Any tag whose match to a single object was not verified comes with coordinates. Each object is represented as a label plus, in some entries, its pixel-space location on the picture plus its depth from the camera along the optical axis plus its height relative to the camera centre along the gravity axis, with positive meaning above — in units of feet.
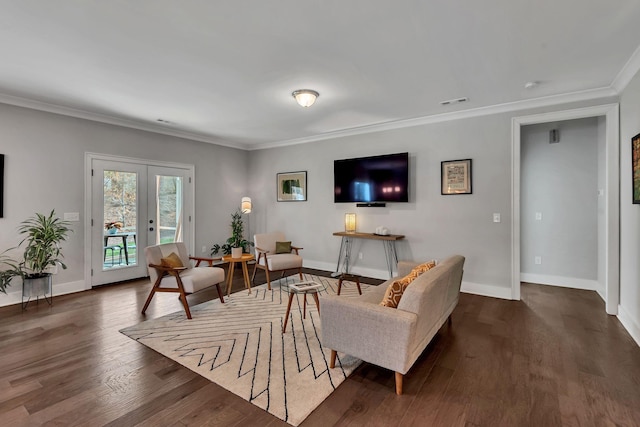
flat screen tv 16.61 +2.02
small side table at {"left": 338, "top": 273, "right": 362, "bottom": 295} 11.90 -2.43
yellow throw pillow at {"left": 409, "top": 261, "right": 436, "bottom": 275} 8.89 -1.54
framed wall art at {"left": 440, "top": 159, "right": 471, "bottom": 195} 14.93 +1.85
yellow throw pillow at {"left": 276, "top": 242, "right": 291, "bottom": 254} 17.63 -1.81
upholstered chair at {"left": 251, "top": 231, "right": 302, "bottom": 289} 15.74 -2.13
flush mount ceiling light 11.92 +4.52
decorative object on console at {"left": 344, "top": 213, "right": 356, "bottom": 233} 18.11 -0.47
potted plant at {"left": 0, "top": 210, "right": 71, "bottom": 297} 12.89 -1.82
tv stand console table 16.42 -1.75
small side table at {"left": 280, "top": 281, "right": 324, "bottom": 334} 10.09 -2.47
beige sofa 6.87 -2.57
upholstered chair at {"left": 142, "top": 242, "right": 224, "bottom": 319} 11.78 -2.36
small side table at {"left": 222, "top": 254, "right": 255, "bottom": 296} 14.43 -2.25
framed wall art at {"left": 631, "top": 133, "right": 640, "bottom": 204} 9.48 +1.55
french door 16.02 +0.11
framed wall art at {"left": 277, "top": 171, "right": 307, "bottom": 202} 20.93 +1.94
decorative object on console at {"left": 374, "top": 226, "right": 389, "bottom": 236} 16.84 -0.88
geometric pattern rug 7.09 -3.92
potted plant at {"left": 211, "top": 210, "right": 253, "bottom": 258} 19.17 -1.43
